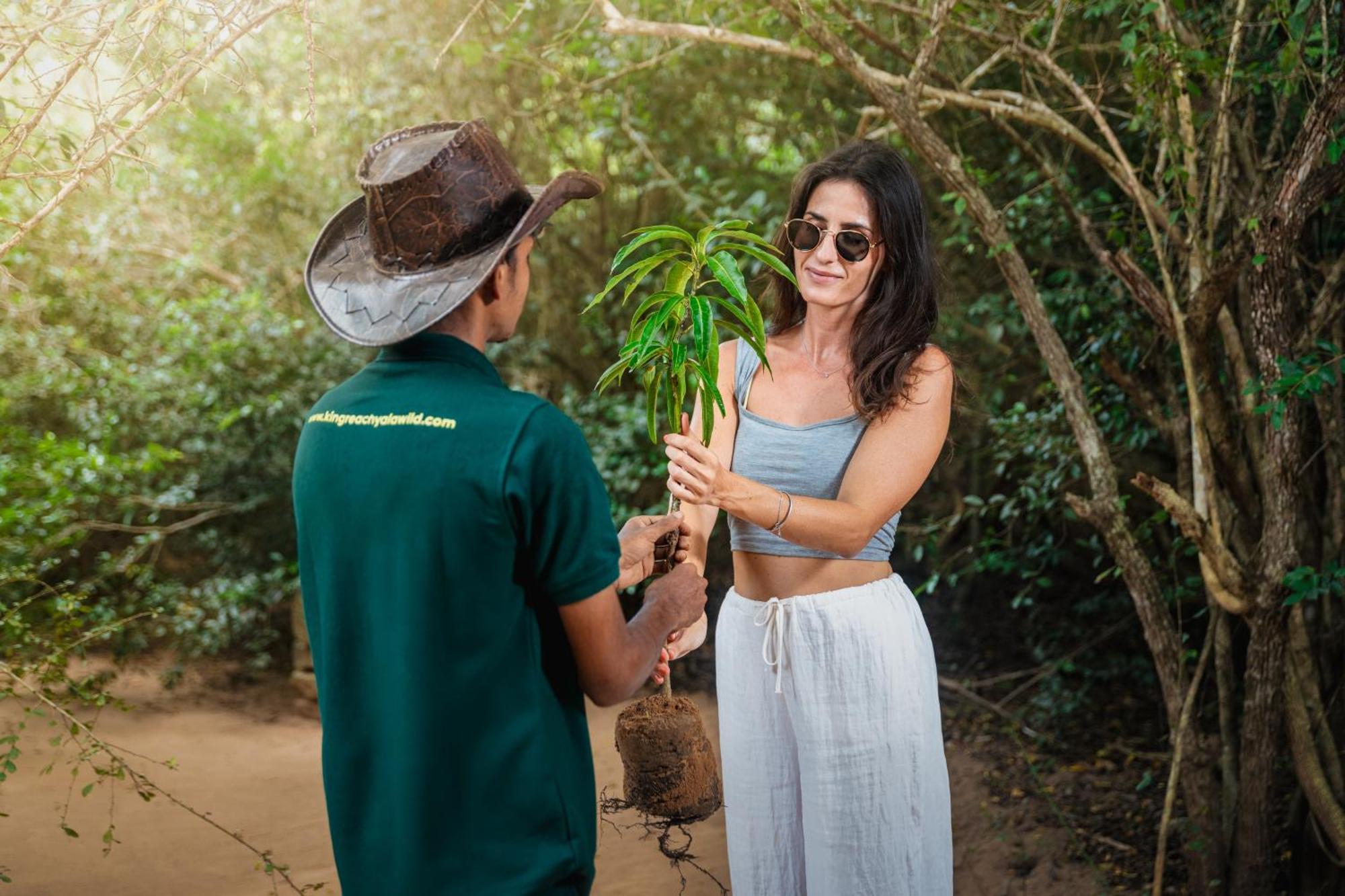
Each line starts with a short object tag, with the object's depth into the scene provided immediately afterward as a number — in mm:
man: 1549
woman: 2404
